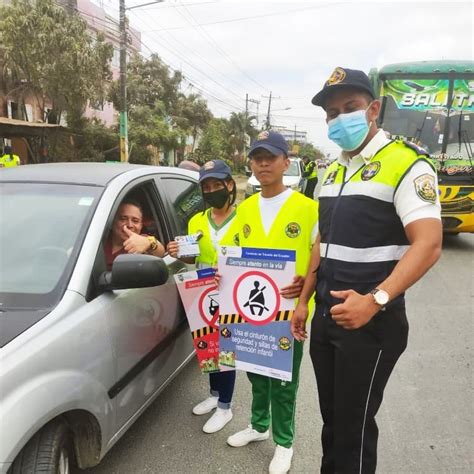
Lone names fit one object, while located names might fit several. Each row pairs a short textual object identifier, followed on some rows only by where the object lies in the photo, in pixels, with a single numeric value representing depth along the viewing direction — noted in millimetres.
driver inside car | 2348
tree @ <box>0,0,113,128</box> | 14836
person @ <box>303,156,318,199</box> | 13305
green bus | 7547
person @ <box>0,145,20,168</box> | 9261
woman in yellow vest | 2594
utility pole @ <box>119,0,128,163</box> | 15056
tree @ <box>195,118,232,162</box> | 31266
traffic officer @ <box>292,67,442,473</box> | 1494
